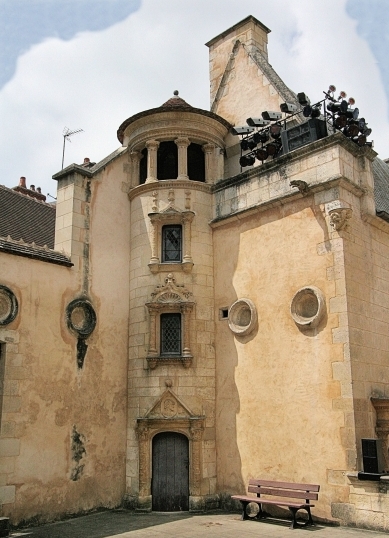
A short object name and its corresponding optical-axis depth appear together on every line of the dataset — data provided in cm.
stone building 1141
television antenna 2161
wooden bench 1062
